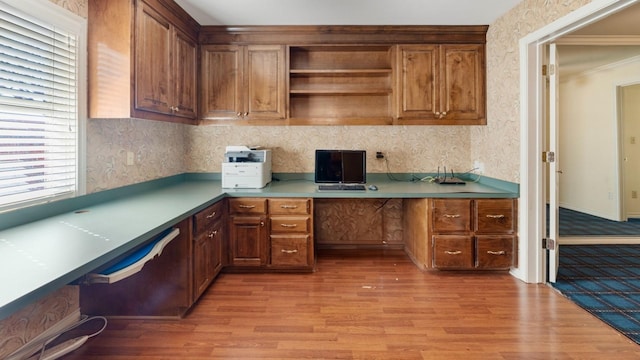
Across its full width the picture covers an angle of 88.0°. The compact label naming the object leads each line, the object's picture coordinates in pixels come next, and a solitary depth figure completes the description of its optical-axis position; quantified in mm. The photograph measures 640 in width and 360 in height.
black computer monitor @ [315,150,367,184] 3281
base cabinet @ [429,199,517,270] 2855
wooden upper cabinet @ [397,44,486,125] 3234
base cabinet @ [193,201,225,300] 2326
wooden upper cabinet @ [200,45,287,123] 3227
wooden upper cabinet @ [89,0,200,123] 2150
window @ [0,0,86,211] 1685
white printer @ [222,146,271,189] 2986
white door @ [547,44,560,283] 2701
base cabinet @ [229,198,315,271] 2908
